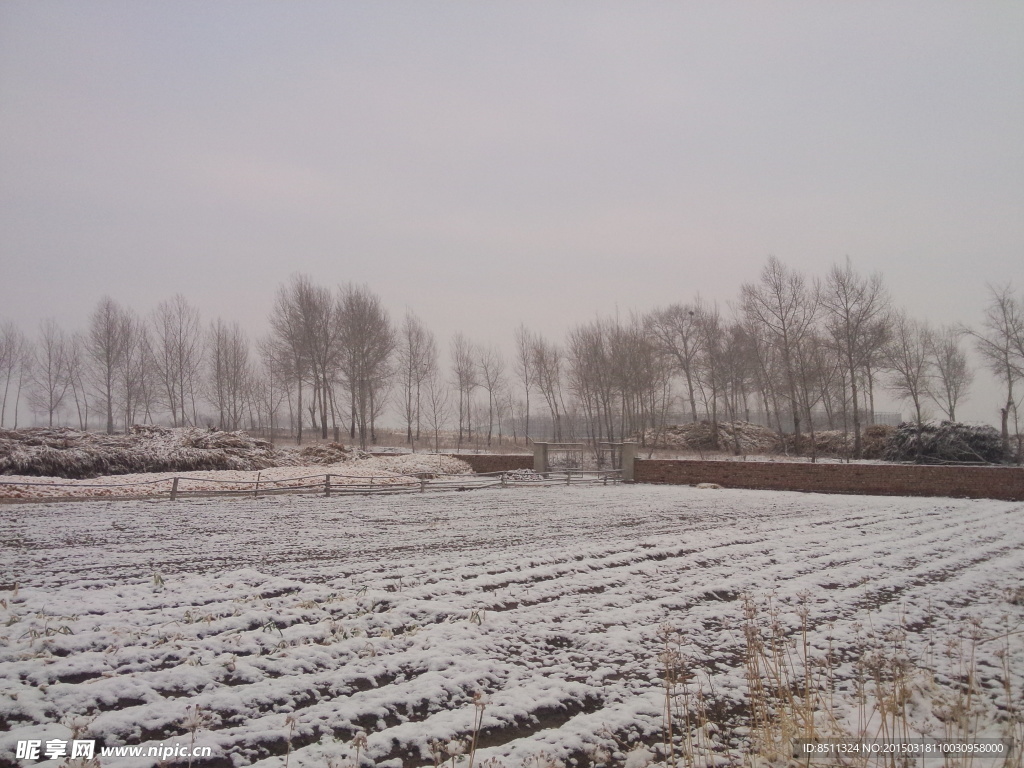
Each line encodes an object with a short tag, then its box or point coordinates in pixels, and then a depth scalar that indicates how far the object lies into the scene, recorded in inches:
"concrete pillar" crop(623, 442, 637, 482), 964.0
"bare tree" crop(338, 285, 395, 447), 1475.1
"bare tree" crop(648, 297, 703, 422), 1546.5
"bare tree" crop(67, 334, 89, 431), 1696.6
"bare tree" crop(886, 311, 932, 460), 1310.3
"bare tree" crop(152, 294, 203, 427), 1583.4
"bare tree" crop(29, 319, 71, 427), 1665.8
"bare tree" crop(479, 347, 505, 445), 1905.8
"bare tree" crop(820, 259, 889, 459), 1143.6
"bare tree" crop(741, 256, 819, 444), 1171.3
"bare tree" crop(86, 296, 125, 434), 1556.3
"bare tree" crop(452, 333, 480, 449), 1843.0
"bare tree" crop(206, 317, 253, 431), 1653.5
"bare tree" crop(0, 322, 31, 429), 1525.6
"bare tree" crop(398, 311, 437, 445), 1724.9
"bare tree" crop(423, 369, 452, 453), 1737.5
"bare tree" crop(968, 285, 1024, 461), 1057.5
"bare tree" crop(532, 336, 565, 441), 1699.1
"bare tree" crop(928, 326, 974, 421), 1513.3
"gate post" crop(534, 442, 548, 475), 1027.3
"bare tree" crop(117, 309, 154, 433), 1583.4
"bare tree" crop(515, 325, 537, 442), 1729.8
